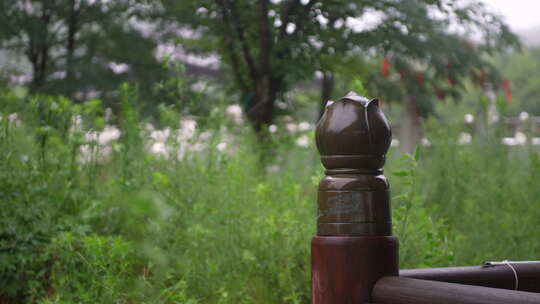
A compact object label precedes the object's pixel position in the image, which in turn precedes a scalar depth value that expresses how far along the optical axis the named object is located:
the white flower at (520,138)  6.99
